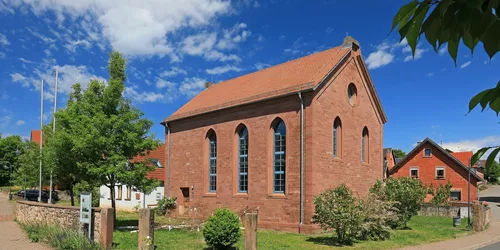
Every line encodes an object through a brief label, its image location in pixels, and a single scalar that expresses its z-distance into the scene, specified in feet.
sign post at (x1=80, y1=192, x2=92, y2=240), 45.07
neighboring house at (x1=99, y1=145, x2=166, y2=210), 117.29
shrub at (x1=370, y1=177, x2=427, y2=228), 73.83
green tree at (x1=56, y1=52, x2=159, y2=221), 64.03
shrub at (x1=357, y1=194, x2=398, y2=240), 56.70
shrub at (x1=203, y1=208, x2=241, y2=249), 43.91
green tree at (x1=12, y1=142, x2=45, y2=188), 93.68
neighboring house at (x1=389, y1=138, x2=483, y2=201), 142.41
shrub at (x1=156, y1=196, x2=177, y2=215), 99.86
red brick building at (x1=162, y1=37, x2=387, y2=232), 70.64
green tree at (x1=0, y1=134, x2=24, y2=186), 246.58
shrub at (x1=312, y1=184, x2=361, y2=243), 53.62
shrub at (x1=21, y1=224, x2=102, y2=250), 42.66
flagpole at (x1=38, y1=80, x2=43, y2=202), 89.35
